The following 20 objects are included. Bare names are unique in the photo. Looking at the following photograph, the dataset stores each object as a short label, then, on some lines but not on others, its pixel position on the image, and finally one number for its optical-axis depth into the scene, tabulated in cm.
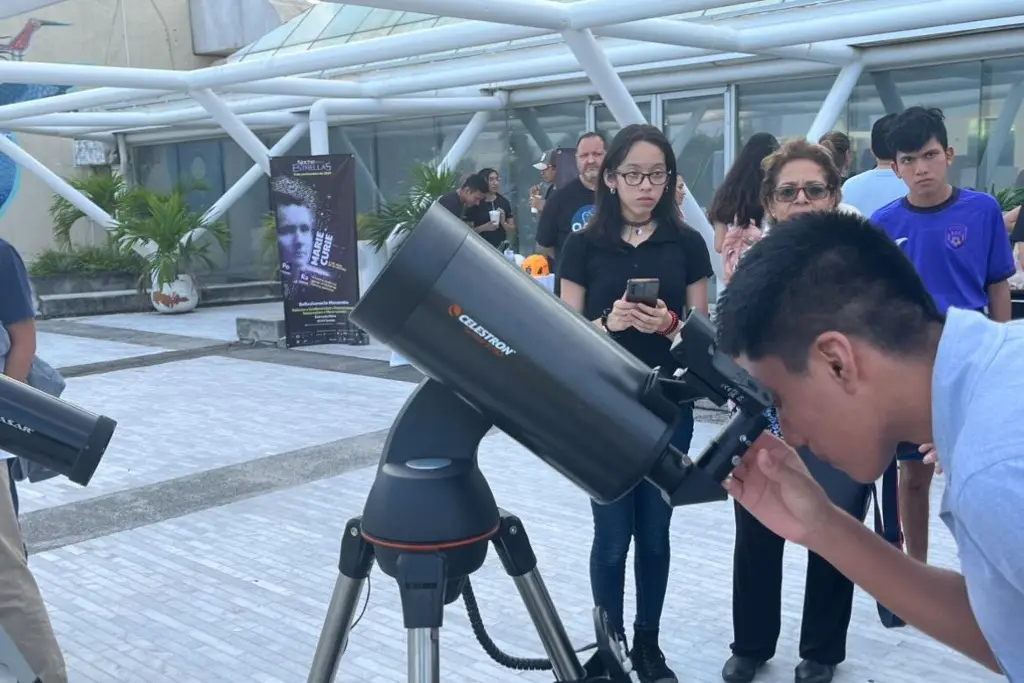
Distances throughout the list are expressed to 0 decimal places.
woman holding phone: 305
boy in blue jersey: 365
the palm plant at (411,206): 1062
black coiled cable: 200
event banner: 964
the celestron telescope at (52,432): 147
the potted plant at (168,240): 1327
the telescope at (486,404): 146
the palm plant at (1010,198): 759
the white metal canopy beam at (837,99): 891
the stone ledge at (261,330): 1033
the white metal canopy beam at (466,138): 1295
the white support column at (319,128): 1120
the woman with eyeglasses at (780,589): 307
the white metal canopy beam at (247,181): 1400
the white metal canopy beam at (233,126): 1037
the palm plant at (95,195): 1549
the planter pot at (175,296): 1359
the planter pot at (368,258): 1078
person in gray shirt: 107
